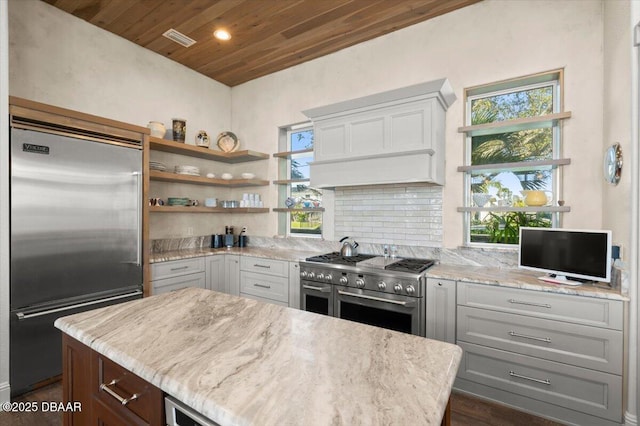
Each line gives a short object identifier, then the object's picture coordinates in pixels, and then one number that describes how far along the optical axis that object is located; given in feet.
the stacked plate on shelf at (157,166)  11.37
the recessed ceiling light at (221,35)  10.68
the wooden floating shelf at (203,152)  11.45
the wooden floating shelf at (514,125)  8.11
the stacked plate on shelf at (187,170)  12.34
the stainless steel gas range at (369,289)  8.07
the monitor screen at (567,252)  6.44
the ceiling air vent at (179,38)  10.76
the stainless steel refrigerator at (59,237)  7.41
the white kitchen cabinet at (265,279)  10.90
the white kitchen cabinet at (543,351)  6.18
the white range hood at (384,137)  8.82
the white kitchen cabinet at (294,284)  10.46
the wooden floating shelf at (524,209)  7.96
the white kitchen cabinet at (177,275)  10.38
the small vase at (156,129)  11.48
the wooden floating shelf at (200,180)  11.38
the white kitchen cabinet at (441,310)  7.75
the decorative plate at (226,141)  14.19
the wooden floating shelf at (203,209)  11.36
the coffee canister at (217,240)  13.73
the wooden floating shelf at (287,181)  12.91
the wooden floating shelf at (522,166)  8.04
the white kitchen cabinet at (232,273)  12.28
